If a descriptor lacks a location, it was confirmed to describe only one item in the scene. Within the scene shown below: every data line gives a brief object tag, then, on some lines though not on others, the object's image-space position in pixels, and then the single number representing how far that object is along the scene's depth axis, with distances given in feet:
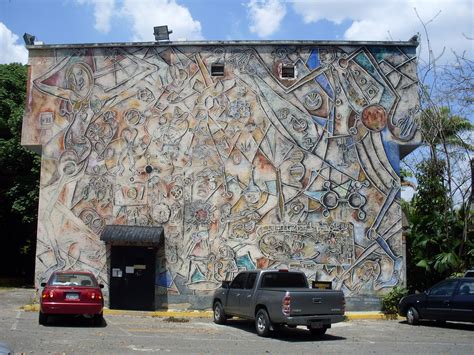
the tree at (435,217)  72.84
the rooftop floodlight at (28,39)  74.64
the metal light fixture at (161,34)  74.38
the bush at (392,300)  67.41
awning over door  67.00
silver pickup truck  45.16
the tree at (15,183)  98.37
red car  50.62
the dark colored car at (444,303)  54.39
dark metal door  68.28
